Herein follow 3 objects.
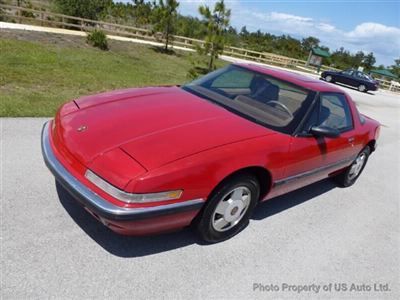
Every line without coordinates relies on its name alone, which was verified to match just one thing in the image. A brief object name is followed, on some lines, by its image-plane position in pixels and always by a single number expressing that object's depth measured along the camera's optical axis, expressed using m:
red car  2.63
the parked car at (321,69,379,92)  27.20
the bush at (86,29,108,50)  16.50
